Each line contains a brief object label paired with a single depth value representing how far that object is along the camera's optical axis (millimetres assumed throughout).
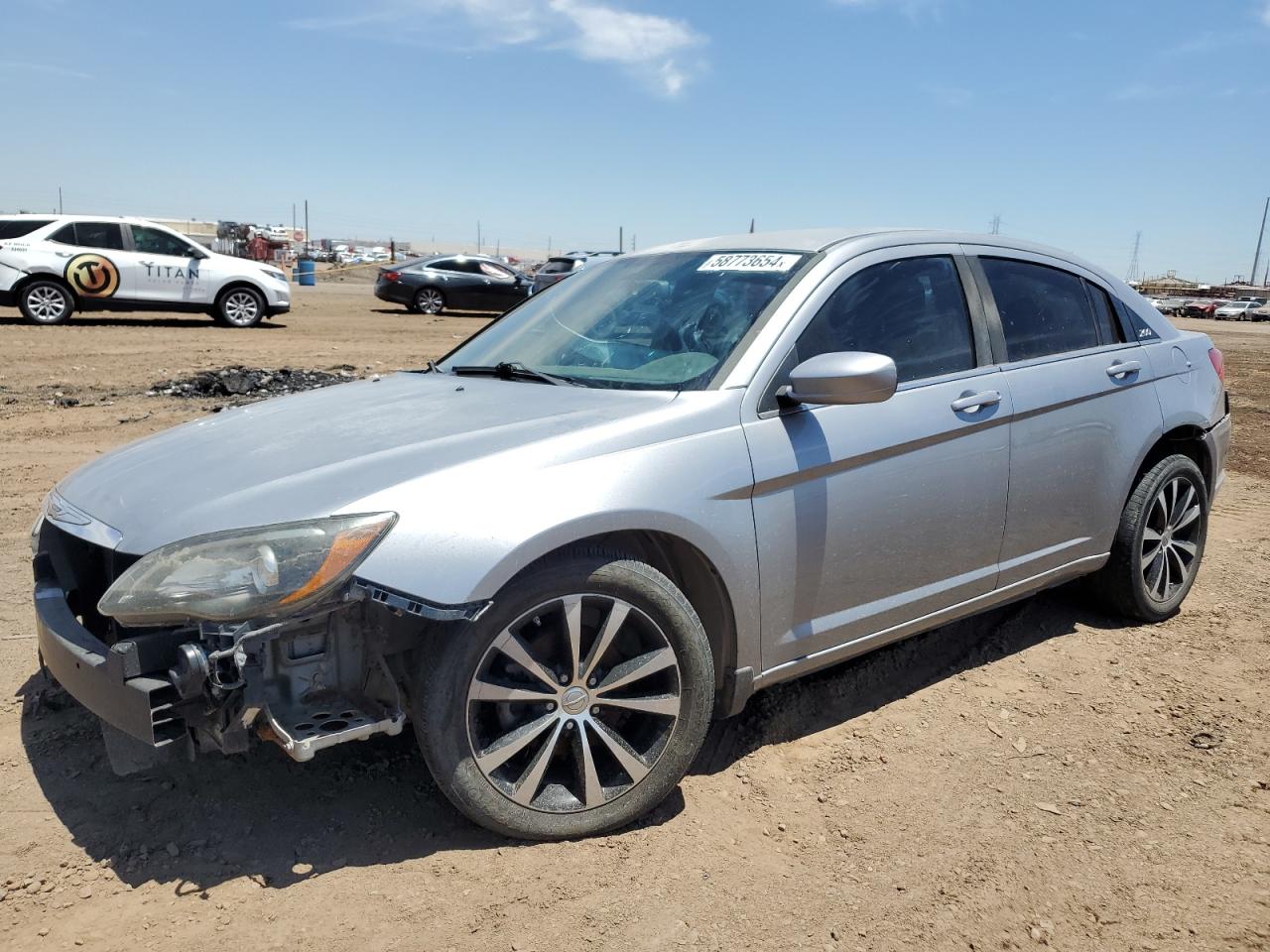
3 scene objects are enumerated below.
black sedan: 22922
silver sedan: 2561
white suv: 15438
